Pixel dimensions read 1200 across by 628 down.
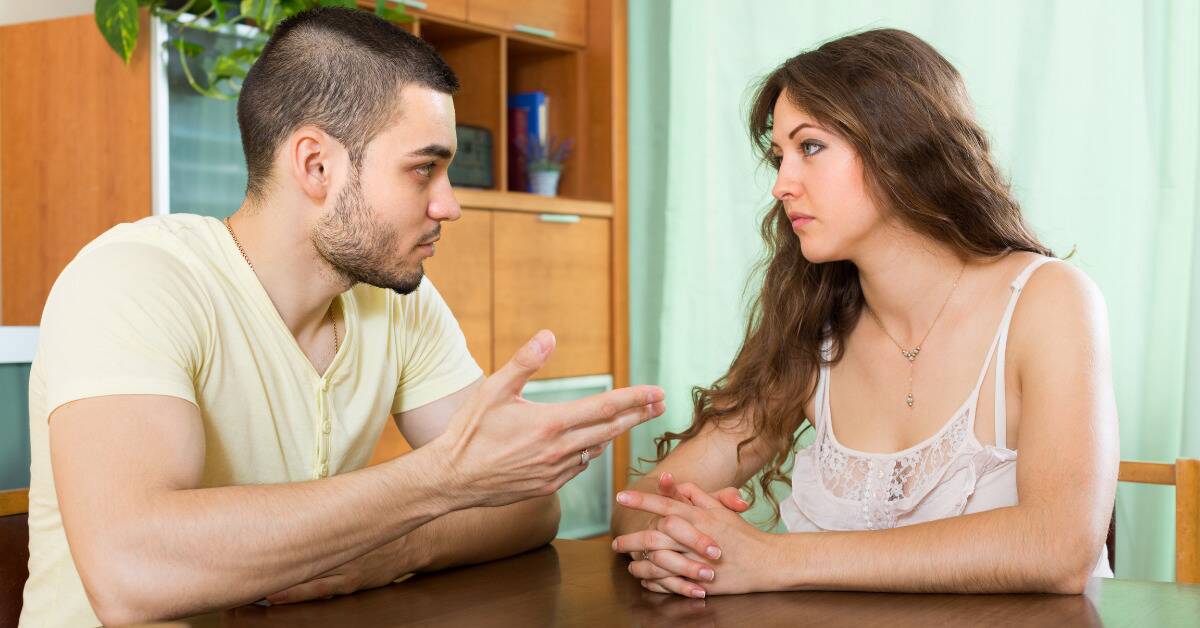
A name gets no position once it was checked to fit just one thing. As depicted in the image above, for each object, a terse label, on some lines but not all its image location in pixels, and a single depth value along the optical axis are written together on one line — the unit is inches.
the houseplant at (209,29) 96.7
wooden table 43.9
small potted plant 149.3
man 45.9
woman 54.8
